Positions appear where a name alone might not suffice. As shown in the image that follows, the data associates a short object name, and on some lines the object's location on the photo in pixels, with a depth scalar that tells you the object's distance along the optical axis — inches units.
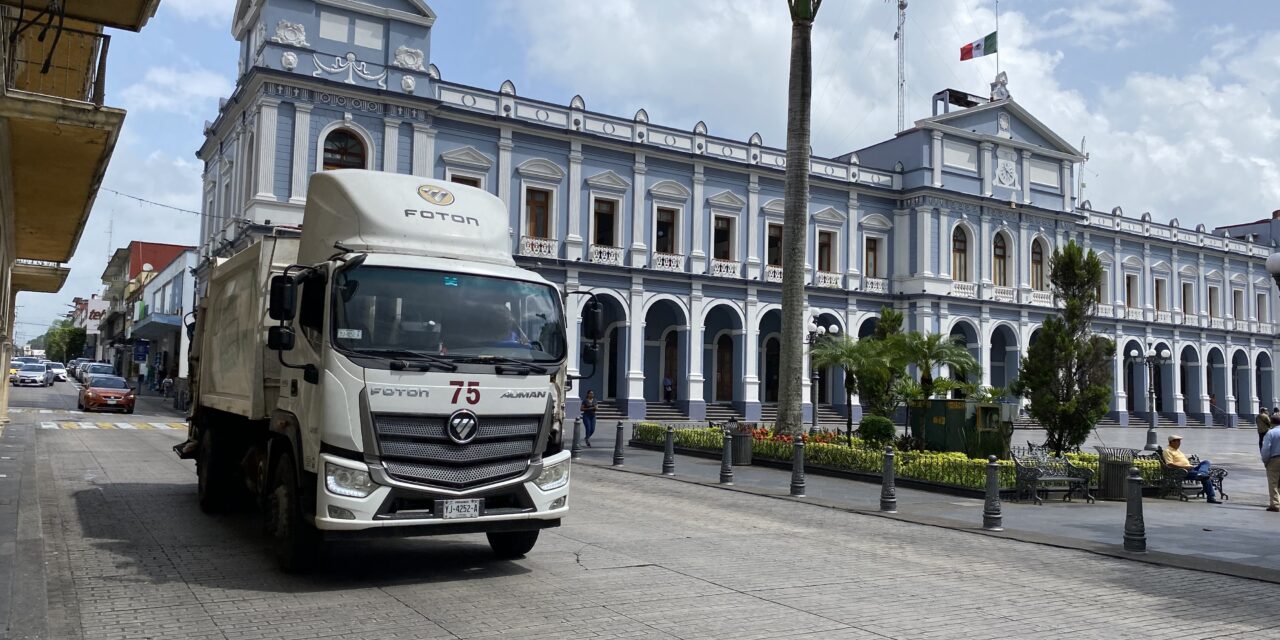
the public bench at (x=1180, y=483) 619.8
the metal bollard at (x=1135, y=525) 385.1
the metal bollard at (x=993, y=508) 448.5
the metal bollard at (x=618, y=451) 746.5
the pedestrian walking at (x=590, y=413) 923.4
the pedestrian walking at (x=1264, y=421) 744.0
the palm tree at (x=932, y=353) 880.3
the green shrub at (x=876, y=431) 741.3
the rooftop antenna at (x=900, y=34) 1817.2
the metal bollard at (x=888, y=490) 506.3
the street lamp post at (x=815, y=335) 1010.5
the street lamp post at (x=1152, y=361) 1178.8
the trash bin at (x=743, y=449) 775.7
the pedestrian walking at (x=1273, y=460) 551.8
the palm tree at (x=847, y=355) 873.5
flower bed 605.0
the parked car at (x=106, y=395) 1246.9
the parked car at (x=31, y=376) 2170.3
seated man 610.5
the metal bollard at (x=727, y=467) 623.2
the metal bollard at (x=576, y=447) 791.1
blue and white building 1175.6
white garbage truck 273.0
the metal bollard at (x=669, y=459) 680.5
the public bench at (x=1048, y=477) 578.6
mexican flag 1675.7
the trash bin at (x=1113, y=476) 605.0
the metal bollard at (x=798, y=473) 564.7
